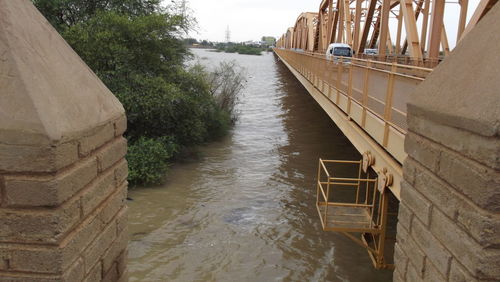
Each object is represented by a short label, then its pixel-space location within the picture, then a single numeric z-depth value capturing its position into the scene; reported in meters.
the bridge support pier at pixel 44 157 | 2.31
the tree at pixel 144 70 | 14.48
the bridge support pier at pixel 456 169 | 2.42
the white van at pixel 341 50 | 26.39
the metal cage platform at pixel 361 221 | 6.85
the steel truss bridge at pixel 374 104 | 6.02
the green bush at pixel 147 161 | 13.24
